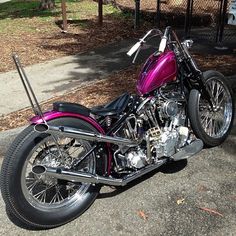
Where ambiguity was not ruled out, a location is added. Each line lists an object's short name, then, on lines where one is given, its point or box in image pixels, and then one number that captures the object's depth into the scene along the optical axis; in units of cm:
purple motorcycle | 240
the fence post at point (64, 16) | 745
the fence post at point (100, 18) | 799
